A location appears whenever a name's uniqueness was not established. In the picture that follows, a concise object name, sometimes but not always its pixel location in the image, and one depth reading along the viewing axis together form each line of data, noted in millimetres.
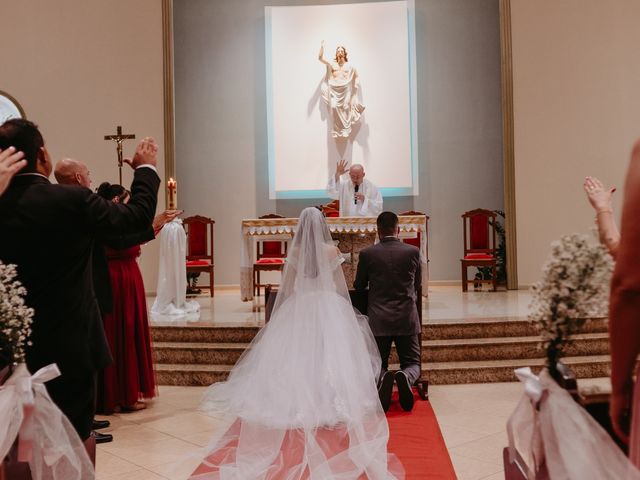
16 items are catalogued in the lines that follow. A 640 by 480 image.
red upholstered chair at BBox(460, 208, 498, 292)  10344
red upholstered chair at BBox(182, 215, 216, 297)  10727
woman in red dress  5496
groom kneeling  5469
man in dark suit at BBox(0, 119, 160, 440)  2732
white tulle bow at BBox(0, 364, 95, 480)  2014
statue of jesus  11523
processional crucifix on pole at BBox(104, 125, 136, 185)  8133
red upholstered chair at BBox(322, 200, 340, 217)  9672
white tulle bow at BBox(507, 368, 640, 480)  1690
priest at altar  9008
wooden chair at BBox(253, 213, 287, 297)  9070
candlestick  6812
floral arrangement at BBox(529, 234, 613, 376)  1836
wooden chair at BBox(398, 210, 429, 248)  10193
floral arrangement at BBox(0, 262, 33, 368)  2064
